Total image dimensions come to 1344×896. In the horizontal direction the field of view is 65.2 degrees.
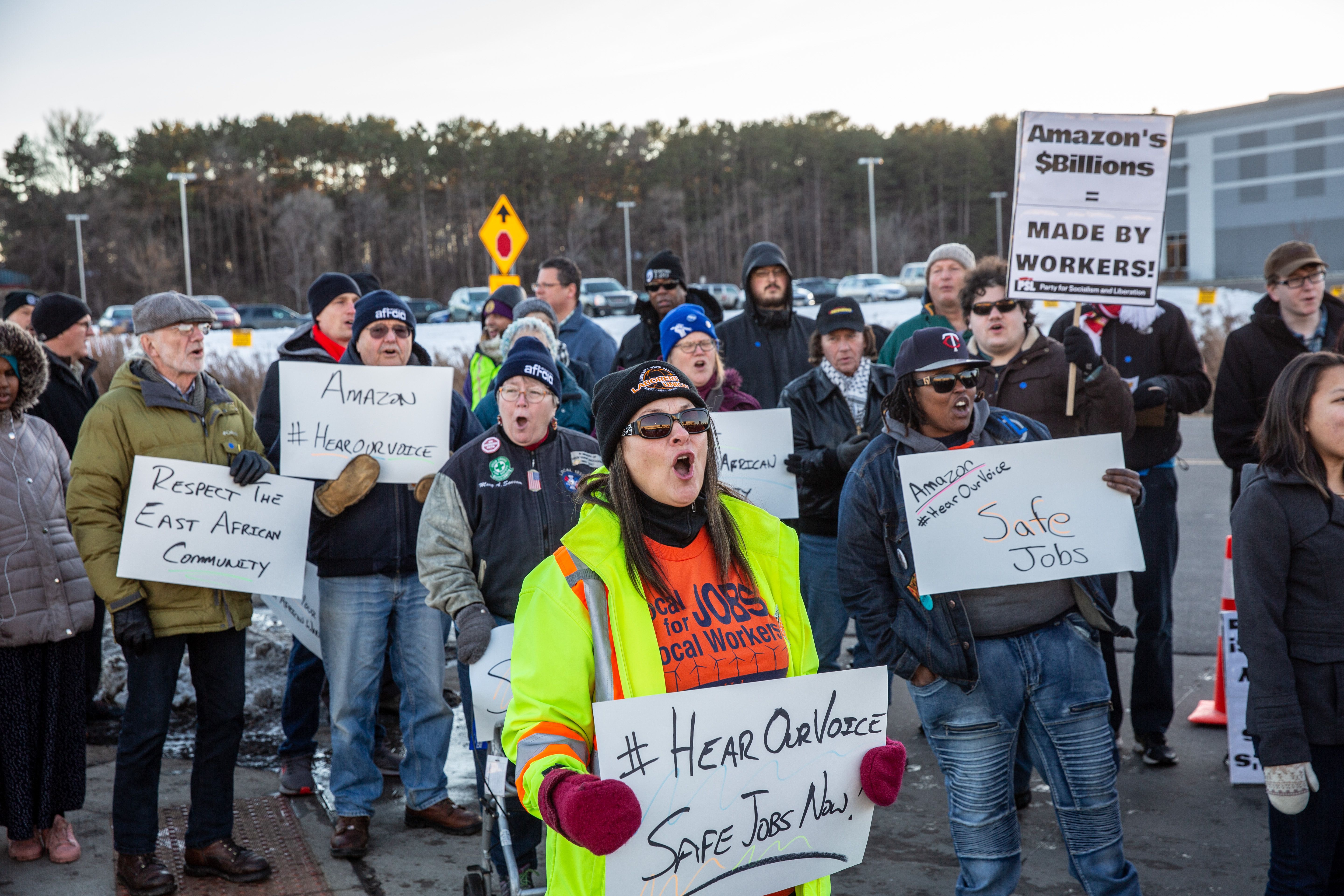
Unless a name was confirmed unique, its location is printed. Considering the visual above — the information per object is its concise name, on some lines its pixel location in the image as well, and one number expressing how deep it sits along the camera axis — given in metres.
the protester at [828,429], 5.07
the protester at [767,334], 6.30
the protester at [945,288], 6.09
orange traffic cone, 5.50
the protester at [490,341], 6.84
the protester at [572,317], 7.34
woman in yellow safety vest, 2.22
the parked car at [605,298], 47.25
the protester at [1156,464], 4.96
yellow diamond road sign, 12.17
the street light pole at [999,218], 84.06
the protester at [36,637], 4.35
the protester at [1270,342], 5.12
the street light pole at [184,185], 49.41
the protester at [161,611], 4.07
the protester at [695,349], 5.11
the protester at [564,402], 5.45
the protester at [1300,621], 2.98
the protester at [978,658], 3.12
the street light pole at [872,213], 65.56
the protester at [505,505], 4.02
